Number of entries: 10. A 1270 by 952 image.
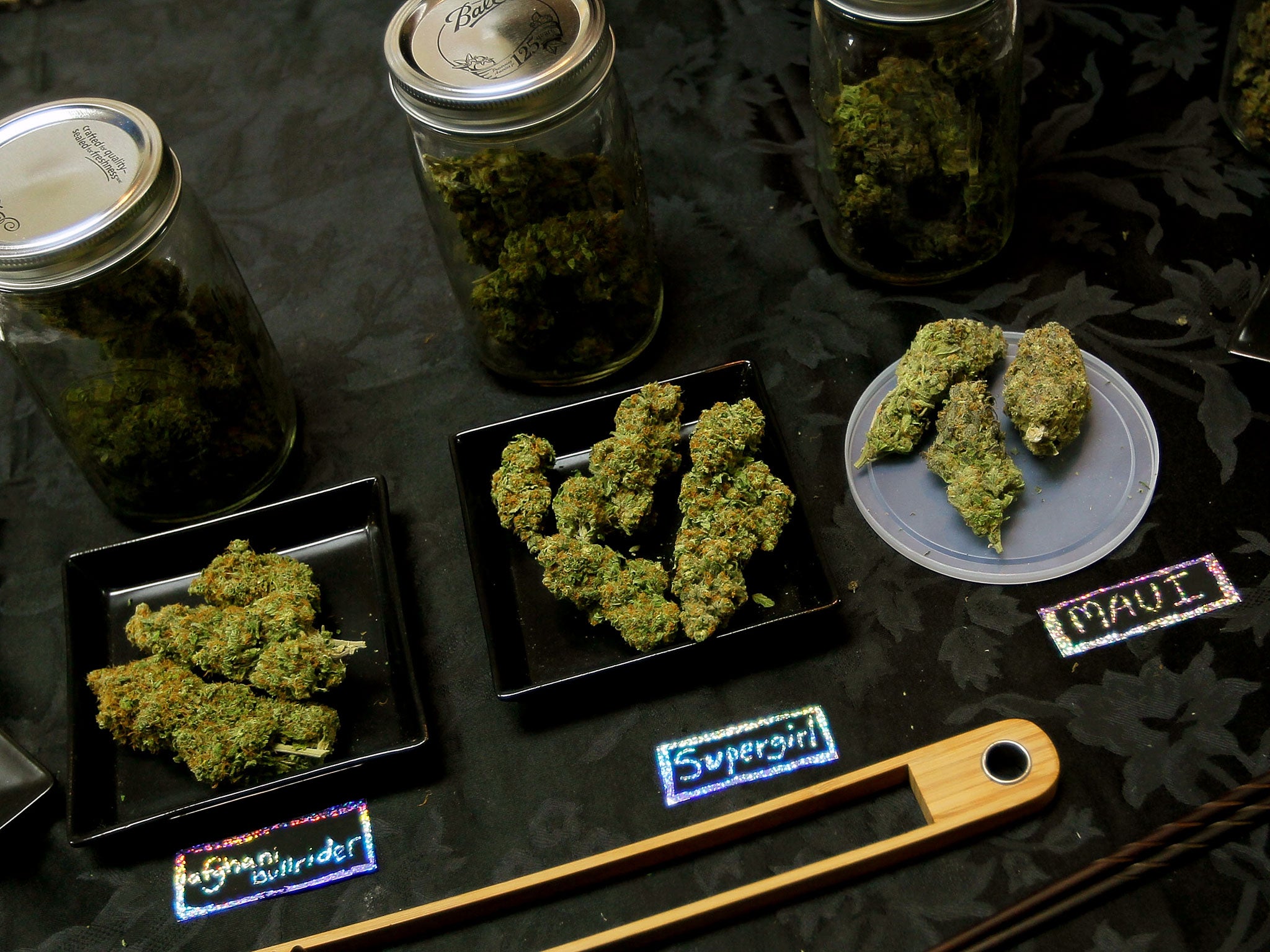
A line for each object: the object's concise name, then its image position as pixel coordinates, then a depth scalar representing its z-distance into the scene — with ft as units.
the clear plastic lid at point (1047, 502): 3.67
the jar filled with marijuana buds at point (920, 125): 3.59
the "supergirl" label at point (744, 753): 3.45
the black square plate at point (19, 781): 3.50
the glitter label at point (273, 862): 3.38
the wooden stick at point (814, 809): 3.10
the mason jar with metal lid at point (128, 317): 3.24
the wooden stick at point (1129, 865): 2.92
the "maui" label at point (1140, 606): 3.55
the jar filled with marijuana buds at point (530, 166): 3.35
